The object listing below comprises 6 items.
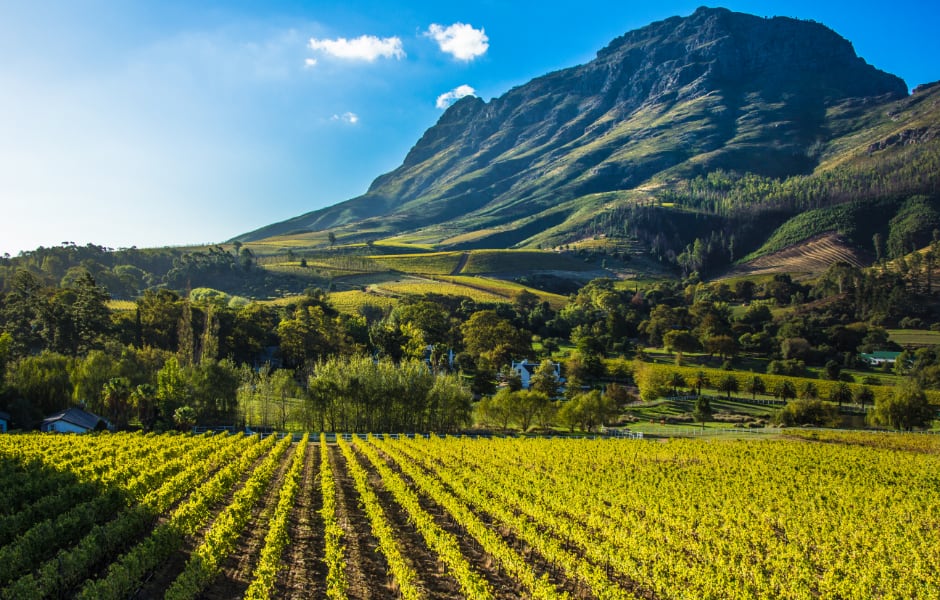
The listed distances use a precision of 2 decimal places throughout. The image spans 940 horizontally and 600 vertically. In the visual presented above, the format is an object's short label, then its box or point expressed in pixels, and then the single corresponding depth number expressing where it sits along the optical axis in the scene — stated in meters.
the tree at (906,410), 78.31
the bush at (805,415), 80.50
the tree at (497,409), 77.06
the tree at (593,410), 78.06
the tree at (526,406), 77.19
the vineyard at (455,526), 20.52
